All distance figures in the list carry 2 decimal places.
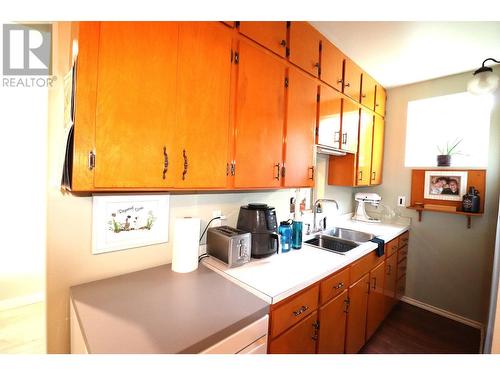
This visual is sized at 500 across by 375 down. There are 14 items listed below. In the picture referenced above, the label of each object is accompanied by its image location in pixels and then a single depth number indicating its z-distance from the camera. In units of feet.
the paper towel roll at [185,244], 3.79
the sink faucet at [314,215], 6.82
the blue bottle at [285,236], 5.05
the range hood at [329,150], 5.92
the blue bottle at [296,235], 5.32
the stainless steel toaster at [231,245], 3.94
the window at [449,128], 7.30
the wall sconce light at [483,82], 5.80
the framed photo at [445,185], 7.45
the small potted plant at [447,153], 7.59
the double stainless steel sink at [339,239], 6.33
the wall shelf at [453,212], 6.91
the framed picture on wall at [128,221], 3.51
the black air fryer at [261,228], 4.50
